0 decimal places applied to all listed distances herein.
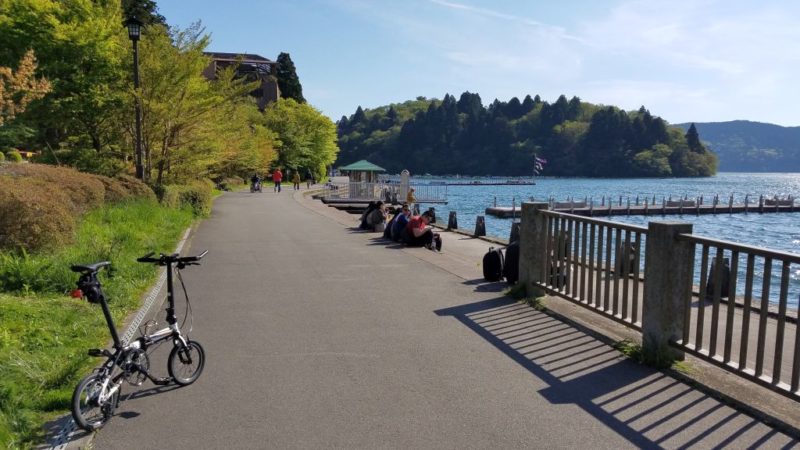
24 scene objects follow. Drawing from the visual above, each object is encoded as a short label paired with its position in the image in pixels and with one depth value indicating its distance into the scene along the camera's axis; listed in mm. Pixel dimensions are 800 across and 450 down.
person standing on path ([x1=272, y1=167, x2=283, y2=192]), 43766
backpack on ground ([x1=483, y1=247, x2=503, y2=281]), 9633
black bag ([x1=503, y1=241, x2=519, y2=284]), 9078
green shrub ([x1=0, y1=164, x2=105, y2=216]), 12148
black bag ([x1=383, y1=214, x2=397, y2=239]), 16062
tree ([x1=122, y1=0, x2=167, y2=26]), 41838
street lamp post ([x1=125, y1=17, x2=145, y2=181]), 17375
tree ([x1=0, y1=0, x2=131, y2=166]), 19625
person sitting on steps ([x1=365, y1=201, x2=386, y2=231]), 18125
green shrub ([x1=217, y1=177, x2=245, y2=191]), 45188
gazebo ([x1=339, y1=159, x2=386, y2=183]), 50656
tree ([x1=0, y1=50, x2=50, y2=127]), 12953
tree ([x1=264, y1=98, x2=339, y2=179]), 62469
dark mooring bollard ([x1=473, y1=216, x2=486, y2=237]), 20344
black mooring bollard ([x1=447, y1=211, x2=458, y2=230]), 23825
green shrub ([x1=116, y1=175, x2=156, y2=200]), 17520
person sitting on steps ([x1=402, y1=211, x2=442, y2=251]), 14500
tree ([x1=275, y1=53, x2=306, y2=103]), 84562
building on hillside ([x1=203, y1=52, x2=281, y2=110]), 88625
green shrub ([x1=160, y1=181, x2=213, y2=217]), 19881
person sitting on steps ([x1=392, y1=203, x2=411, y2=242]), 15362
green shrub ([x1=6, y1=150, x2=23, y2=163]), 24044
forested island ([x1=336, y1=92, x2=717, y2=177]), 185500
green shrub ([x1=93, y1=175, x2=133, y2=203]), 15885
